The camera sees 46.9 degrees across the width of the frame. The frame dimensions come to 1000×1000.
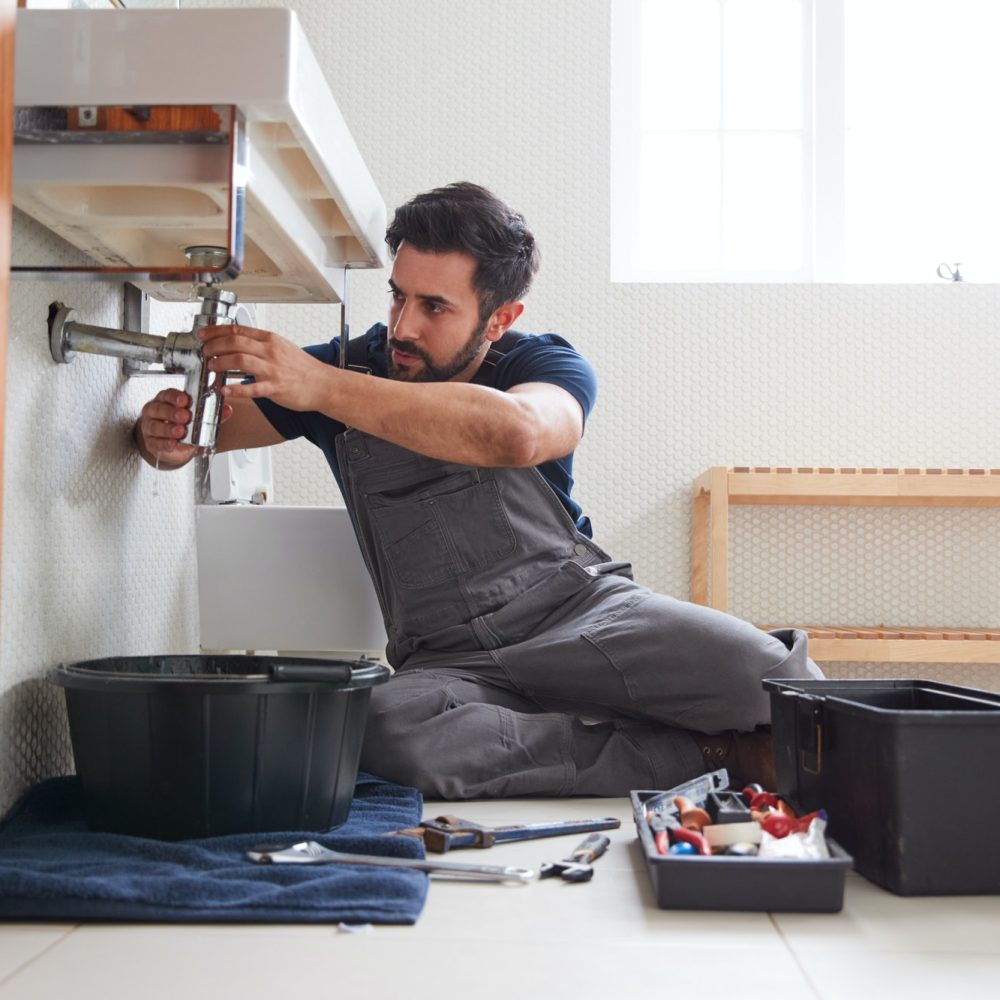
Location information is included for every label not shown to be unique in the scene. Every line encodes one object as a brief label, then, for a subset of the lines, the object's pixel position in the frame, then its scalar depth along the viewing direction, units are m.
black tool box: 1.06
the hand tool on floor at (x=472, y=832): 1.21
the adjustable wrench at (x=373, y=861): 1.07
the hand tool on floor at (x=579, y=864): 1.12
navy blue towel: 0.97
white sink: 1.03
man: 1.53
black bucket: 1.14
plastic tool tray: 1.01
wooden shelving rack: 2.44
